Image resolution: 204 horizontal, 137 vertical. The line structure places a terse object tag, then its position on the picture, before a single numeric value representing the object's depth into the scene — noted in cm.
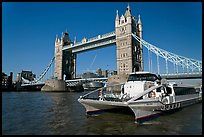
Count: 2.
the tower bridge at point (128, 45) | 5519
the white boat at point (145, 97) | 1040
